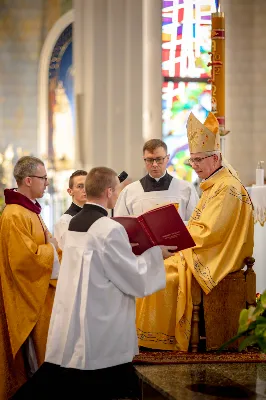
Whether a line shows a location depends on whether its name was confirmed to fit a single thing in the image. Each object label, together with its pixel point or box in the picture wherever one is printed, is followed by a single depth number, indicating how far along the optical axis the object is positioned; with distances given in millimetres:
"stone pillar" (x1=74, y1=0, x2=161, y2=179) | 14553
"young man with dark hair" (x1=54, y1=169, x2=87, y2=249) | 8391
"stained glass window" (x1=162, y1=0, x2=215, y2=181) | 16360
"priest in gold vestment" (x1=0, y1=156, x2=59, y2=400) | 7266
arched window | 20674
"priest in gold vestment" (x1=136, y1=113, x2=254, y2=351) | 7421
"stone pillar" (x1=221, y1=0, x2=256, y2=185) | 16081
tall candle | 9310
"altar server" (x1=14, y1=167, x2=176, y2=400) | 6286
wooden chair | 7426
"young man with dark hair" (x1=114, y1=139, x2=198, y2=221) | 9073
